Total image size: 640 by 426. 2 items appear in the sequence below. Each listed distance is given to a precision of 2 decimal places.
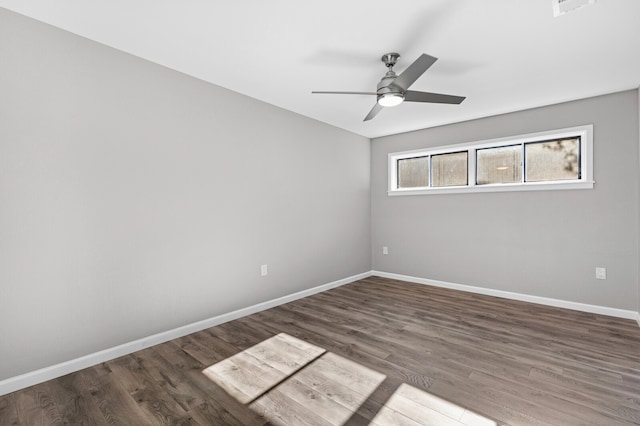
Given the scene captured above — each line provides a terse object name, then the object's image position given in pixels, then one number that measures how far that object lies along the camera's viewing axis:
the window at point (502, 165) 3.50
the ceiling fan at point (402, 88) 2.16
